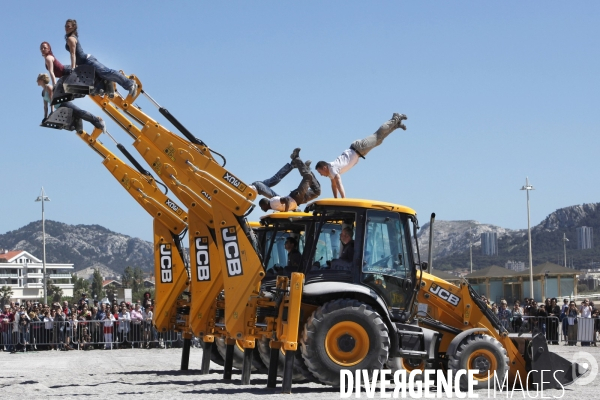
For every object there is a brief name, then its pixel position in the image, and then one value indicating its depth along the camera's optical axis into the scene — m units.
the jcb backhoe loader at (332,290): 13.68
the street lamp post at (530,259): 52.91
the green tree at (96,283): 142.38
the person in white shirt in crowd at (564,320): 30.97
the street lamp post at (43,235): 57.72
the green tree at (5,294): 130.62
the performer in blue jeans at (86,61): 15.04
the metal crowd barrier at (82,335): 30.56
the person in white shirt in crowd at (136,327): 31.14
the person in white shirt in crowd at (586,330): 30.19
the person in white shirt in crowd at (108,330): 30.81
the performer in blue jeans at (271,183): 16.88
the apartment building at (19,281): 182.88
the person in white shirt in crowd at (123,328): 31.12
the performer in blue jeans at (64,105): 15.82
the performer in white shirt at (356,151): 15.96
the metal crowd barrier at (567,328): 30.19
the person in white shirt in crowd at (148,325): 31.03
